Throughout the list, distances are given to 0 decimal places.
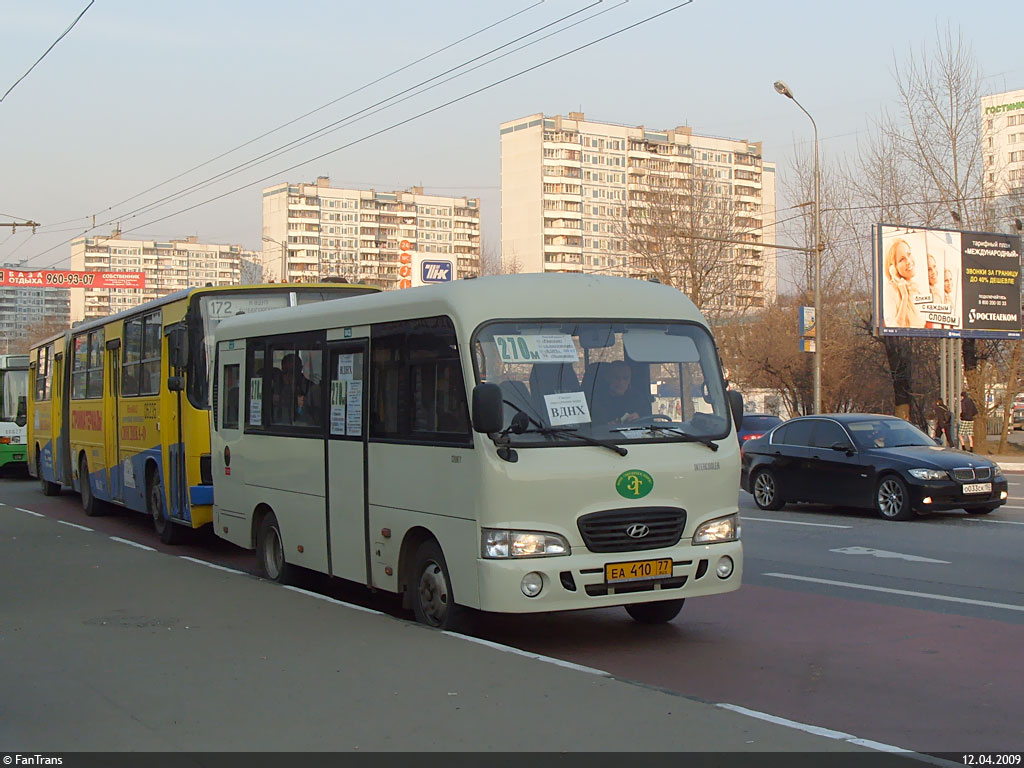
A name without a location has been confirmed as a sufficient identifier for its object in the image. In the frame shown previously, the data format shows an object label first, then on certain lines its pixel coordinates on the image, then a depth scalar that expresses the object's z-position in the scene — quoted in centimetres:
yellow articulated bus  1384
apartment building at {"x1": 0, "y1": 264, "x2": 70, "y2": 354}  10059
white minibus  785
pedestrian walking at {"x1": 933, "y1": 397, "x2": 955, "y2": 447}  3338
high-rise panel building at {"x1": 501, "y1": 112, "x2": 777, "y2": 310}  13375
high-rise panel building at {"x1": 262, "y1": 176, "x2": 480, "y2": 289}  16588
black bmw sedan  1625
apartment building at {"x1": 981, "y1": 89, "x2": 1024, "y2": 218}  4134
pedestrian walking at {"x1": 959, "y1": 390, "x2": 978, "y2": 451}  3331
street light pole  3550
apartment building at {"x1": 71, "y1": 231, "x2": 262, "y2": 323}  18550
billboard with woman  3441
